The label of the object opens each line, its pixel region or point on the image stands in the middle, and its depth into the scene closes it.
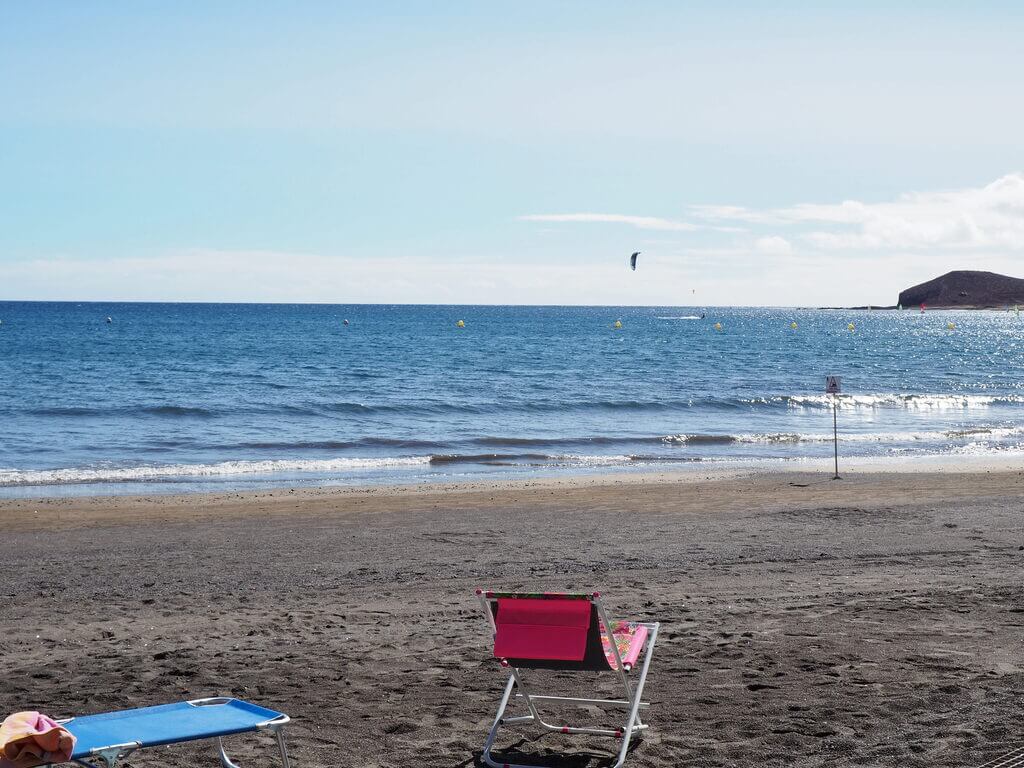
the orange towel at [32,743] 3.64
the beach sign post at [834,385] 16.89
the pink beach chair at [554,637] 4.83
